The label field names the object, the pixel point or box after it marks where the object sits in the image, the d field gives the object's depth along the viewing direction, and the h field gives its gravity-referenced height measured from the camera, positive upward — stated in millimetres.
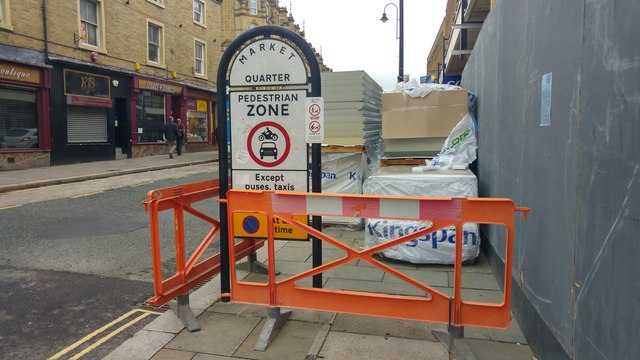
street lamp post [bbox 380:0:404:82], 18031 +3970
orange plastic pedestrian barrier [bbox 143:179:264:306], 3656 -834
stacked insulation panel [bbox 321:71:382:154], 7496 +564
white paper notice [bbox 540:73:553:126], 3000 +286
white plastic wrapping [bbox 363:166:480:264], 5316 -963
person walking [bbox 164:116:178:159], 22734 +522
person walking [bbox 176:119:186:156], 23422 +288
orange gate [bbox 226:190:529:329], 3035 -751
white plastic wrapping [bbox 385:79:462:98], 7344 +876
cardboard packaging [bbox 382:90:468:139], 7070 +457
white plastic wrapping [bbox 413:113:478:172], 6637 -5
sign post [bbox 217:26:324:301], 4082 +241
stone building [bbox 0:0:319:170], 15750 +2737
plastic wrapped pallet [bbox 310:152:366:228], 7562 -477
